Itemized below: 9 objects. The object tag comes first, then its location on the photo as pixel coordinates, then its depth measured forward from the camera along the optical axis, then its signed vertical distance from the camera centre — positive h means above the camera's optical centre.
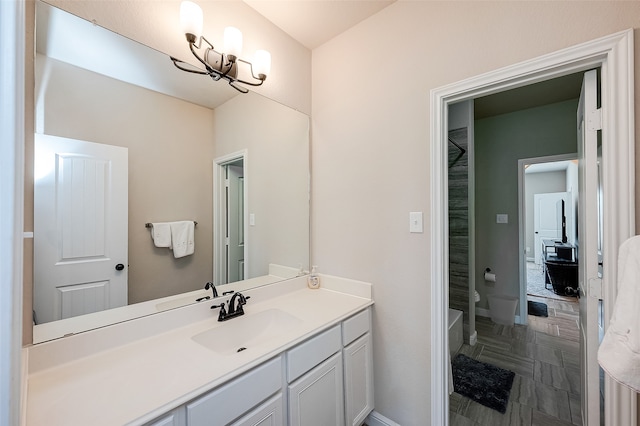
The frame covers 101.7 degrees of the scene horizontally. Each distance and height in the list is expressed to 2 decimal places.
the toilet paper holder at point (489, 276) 3.36 -0.81
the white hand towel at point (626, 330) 0.69 -0.33
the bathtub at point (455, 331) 2.41 -1.13
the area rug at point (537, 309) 3.53 -1.37
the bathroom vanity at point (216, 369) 0.82 -0.59
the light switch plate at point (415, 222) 1.53 -0.05
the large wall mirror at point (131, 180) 1.03 +0.17
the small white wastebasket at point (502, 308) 3.15 -1.18
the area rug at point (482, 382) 1.94 -1.39
